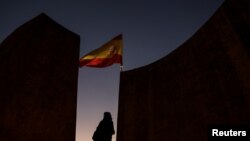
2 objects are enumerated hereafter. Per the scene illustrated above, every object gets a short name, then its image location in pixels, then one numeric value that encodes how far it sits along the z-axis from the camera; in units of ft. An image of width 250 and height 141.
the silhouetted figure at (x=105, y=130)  22.02
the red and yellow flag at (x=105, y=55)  34.71
